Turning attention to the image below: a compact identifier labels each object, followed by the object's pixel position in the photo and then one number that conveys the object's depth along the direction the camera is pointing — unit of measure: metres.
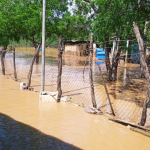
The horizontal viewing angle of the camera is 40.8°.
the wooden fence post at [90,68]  6.03
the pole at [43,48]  6.86
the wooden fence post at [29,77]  8.99
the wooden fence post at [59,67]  6.96
